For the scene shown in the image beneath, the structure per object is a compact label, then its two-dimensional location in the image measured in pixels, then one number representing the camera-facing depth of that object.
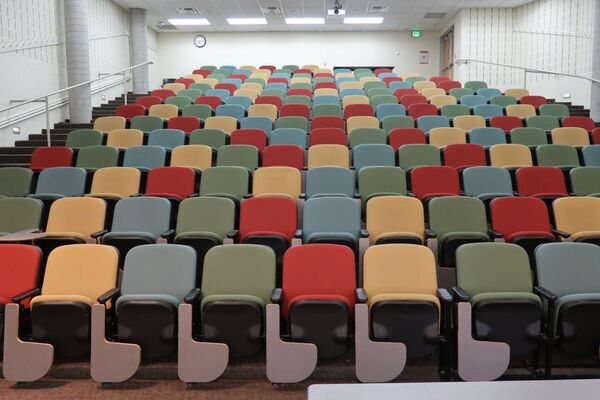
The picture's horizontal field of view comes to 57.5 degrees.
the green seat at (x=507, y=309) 2.52
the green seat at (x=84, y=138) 5.74
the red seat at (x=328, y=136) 5.45
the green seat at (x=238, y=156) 4.87
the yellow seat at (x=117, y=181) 4.36
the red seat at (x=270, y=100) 7.34
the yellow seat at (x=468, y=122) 5.96
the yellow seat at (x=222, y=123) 6.06
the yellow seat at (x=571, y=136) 5.41
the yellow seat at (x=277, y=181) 4.24
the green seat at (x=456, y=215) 3.50
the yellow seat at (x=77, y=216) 3.65
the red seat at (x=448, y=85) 8.84
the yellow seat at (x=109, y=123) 6.36
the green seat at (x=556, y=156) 4.79
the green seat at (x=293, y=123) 6.07
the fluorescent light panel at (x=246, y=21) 13.12
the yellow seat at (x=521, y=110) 6.68
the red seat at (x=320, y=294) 2.56
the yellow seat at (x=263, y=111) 6.70
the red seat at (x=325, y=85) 8.75
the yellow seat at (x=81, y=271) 2.86
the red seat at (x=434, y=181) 4.18
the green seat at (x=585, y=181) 4.23
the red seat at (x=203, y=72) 11.05
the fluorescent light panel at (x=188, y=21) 13.08
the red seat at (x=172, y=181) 4.33
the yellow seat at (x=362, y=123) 6.02
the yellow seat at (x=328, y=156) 4.82
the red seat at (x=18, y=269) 2.91
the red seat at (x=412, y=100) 7.33
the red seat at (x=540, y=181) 4.21
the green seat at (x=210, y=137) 5.48
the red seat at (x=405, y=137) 5.37
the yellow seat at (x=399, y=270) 2.77
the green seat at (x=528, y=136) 5.42
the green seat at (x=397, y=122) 5.97
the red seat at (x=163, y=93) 8.41
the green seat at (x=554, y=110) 6.80
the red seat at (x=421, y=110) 6.66
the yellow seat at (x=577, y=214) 3.54
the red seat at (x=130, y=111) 7.10
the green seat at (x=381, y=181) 4.21
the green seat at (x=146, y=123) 6.20
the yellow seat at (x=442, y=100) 7.29
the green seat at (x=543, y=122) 6.03
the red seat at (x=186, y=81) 9.63
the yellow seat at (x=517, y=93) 7.88
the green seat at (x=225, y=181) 4.30
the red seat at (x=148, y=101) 7.79
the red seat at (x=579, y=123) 5.98
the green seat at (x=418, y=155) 4.78
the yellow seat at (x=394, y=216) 3.50
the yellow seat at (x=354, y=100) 7.43
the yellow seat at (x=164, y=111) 6.92
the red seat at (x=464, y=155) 4.79
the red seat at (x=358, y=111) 6.68
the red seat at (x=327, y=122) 6.07
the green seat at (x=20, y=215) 3.76
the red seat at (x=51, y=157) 5.08
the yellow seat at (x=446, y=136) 5.37
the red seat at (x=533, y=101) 7.35
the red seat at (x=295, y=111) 6.74
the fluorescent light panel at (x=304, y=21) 13.18
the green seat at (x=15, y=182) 4.52
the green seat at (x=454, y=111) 6.67
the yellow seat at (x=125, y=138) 5.61
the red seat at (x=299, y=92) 8.08
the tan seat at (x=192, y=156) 4.91
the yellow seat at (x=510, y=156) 4.74
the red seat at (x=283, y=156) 4.86
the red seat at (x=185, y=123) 6.06
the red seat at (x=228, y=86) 8.65
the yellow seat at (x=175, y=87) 9.06
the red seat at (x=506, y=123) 5.90
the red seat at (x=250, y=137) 5.45
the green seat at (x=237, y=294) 2.58
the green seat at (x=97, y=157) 4.99
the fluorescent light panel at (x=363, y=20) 13.02
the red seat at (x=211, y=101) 7.46
